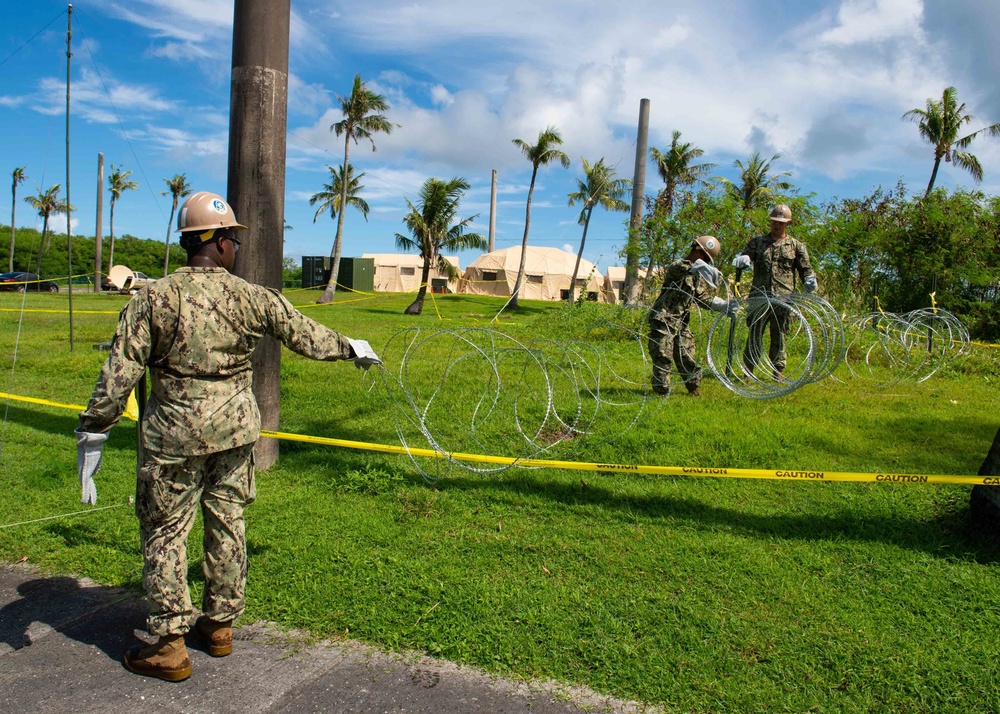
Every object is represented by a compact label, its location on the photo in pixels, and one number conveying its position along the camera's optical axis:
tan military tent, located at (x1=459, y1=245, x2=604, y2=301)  53.47
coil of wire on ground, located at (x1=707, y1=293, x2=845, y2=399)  5.90
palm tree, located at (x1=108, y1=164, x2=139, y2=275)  46.43
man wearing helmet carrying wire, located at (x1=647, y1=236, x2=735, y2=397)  7.24
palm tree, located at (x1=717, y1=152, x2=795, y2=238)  36.25
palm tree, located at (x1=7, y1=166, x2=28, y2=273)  53.11
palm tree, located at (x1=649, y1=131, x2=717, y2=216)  37.28
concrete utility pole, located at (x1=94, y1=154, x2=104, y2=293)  32.19
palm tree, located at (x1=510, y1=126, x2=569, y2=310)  36.34
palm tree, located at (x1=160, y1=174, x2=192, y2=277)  50.17
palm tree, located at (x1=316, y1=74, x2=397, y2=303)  35.94
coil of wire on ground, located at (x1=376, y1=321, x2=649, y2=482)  6.37
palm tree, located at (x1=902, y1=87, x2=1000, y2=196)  38.09
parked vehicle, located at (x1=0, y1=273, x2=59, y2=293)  34.69
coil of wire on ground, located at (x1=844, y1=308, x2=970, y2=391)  9.22
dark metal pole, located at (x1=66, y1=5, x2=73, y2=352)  7.93
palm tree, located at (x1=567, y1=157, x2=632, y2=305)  34.69
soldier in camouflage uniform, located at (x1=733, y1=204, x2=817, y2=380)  8.02
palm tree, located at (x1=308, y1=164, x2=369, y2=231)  39.50
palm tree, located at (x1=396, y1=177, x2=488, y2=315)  29.86
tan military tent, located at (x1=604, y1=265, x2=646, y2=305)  52.44
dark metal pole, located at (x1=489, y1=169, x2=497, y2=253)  41.06
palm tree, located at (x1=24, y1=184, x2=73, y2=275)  52.00
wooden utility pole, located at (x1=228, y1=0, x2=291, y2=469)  5.50
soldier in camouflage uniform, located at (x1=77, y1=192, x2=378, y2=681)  3.11
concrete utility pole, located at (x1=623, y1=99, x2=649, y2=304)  14.84
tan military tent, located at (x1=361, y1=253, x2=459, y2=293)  56.03
